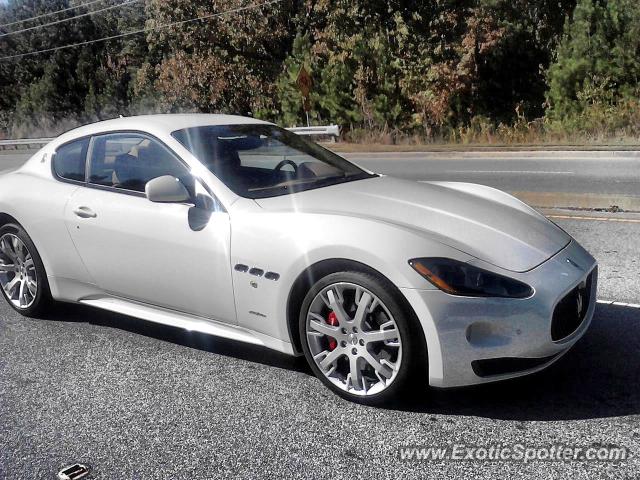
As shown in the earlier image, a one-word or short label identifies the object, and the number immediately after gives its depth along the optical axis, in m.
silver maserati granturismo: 3.46
